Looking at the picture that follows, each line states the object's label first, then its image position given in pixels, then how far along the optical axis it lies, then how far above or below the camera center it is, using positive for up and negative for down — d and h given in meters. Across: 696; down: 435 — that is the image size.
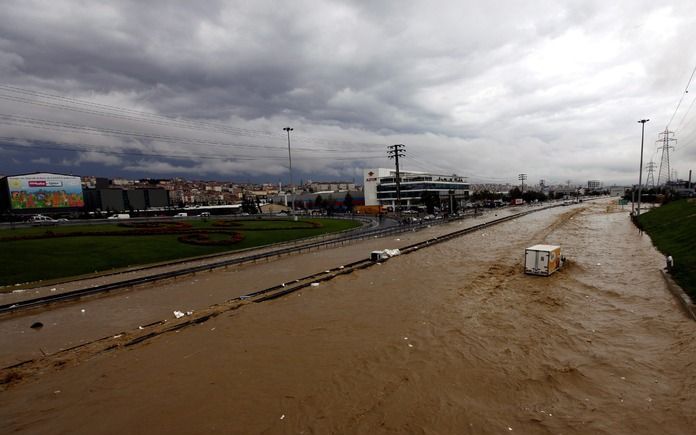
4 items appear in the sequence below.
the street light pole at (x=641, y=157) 46.43 +3.15
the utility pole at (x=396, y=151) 64.31 +7.68
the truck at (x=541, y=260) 21.95 -5.19
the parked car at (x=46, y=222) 52.63 -2.81
